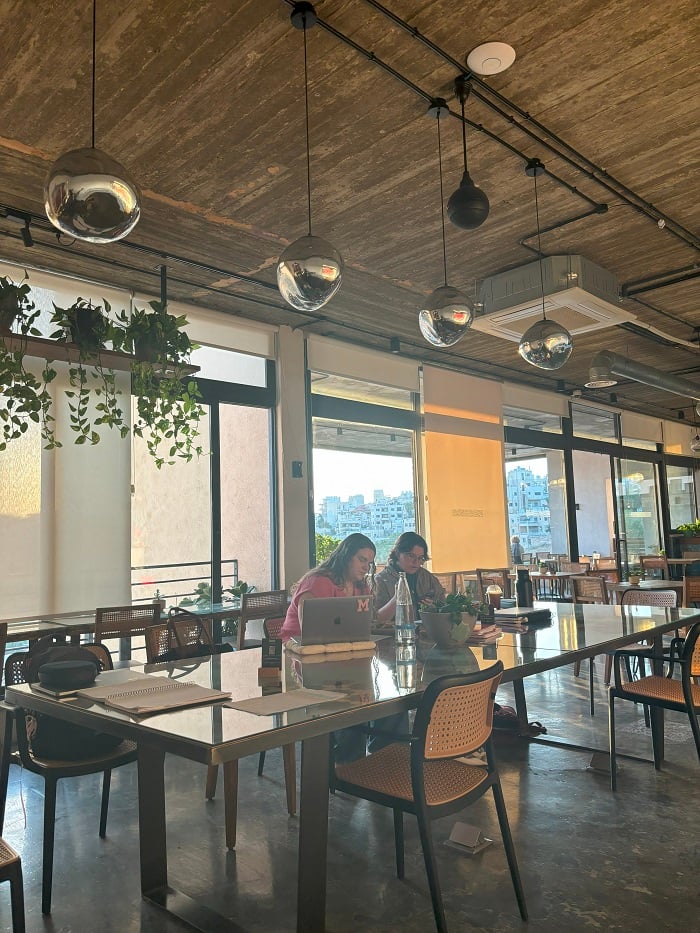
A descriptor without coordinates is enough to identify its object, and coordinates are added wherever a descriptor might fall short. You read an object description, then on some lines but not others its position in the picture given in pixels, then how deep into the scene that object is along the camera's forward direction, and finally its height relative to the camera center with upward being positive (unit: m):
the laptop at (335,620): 3.07 -0.32
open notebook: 2.15 -0.46
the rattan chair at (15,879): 1.75 -0.81
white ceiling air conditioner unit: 5.66 +1.93
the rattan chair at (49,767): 2.53 -0.78
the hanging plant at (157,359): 4.08 +1.11
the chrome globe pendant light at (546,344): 4.00 +1.08
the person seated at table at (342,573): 3.73 -0.15
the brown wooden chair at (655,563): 10.52 -0.43
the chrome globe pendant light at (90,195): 2.06 +1.05
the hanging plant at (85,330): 3.82 +1.20
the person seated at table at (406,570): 4.57 -0.17
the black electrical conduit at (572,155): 3.17 +2.26
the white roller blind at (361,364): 7.91 +2.11
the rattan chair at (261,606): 5.58 -0.47
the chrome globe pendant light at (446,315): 3.44 +1.09
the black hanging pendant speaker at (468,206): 3.21 +1.50
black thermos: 4.49 -0.32
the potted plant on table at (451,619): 3.15 -0.35
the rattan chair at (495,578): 7.96 -0.43
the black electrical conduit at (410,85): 3.14 +2.23
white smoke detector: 3.25 +2.22
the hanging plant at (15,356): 3.66 +1.07
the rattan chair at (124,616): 4.38 -0.44
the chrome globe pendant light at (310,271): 2.73 +1.05
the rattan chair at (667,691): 3.44 -0.78
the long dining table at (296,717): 1.89 -0.47
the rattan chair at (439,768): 2.23 -0.80
